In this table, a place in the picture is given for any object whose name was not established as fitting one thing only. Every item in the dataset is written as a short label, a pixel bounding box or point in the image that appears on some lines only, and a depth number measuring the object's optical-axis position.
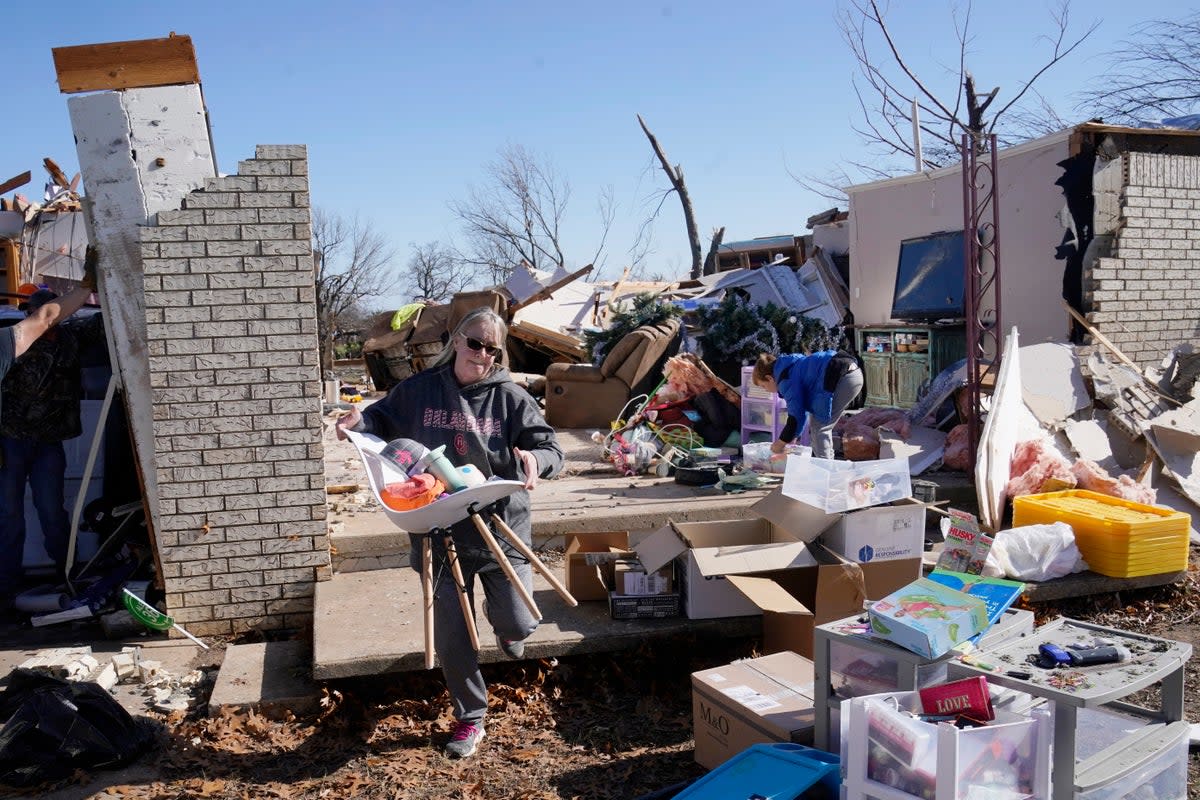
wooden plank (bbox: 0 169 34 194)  9.60
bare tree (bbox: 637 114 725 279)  25.84
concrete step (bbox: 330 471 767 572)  5.53
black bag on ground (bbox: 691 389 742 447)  9.20
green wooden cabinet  9.75
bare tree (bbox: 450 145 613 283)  33.44
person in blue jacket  6.61
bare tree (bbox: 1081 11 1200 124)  14.99
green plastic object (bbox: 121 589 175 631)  5.02
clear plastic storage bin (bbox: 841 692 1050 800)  2.46
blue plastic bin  2.85
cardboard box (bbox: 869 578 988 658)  2.88
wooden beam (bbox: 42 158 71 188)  11.82
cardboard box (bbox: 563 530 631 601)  5.06
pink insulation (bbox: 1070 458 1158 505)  6.26
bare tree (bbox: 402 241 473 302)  35.97
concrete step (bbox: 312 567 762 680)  4.34
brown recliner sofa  10.50
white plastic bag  5.34
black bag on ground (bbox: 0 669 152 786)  3.84
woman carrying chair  3.84
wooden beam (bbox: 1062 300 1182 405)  7.82
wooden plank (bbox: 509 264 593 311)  16.28
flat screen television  9.80
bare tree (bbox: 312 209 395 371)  26.44
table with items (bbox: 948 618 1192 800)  2.61
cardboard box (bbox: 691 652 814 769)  3.43
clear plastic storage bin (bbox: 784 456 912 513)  4.77
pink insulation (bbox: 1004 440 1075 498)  6.45
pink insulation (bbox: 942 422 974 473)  7.23
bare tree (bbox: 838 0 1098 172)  14.03
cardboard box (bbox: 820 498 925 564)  4.79
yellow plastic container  5.43
